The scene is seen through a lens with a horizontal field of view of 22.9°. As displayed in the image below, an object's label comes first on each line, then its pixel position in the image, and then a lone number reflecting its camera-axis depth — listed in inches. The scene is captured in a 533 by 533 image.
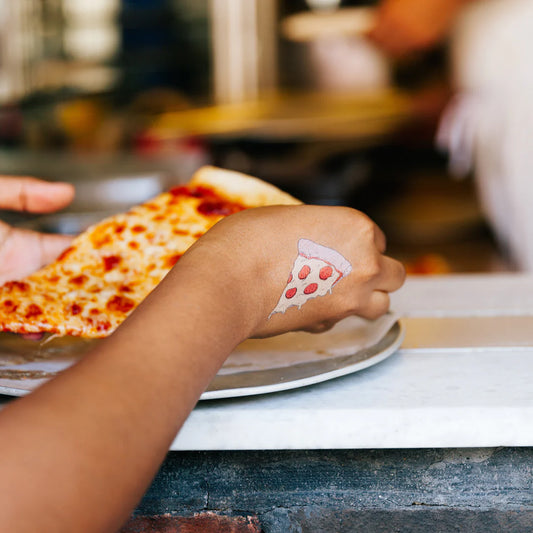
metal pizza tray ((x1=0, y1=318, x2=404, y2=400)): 31.0
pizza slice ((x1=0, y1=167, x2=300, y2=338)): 33.4
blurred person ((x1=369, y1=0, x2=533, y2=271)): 95.3
